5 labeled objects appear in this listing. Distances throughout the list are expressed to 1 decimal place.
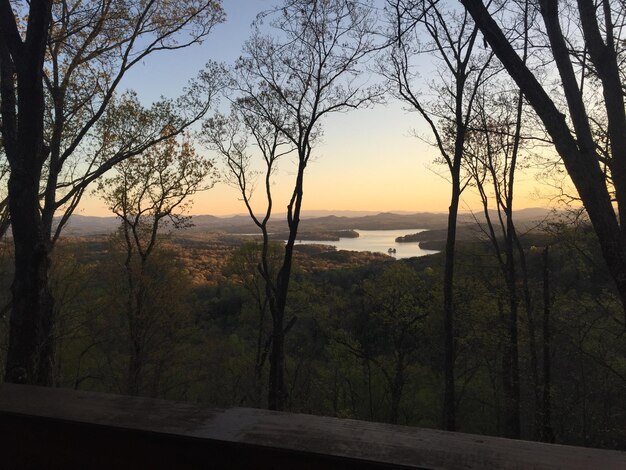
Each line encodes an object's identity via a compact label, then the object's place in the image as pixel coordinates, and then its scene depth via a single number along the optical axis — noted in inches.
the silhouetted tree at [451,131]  363.3
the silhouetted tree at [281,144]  439.5
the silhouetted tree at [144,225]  597.3
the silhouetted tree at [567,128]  94.7
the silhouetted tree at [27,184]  102.0
